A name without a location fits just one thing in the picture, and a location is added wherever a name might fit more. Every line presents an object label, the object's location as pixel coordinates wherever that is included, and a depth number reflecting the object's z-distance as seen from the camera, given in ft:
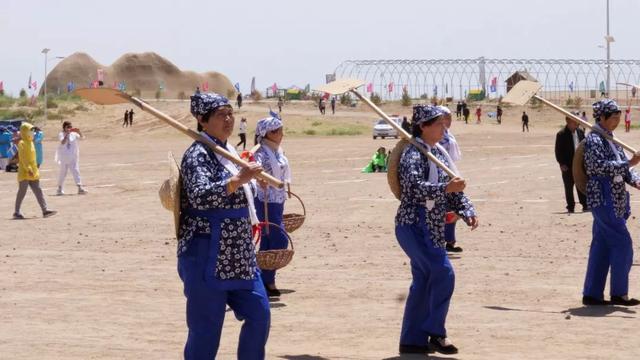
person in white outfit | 84.74
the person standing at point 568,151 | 67.46
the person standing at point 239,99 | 254.47
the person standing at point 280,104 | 252.05
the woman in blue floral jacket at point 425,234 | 29.22
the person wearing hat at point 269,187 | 39.04
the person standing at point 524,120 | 211.61
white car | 182.03
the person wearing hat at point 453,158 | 49.03
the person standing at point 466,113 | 231.91
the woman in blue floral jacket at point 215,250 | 23.08
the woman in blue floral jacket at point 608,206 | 35.99
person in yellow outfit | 68.33
